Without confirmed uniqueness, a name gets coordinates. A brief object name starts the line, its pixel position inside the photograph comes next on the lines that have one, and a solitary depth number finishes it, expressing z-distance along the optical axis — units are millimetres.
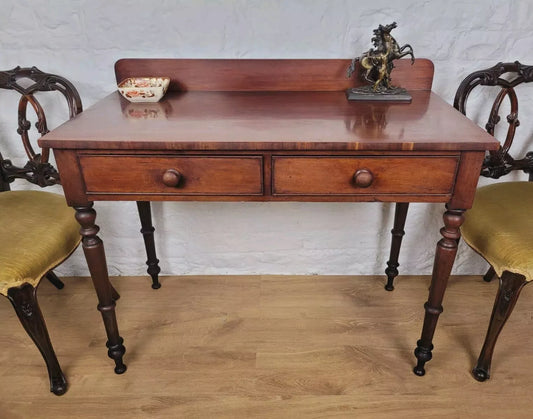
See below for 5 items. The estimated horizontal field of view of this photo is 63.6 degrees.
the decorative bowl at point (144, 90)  1427
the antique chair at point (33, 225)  1282
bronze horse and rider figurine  1414
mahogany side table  1124
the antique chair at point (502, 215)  1312
